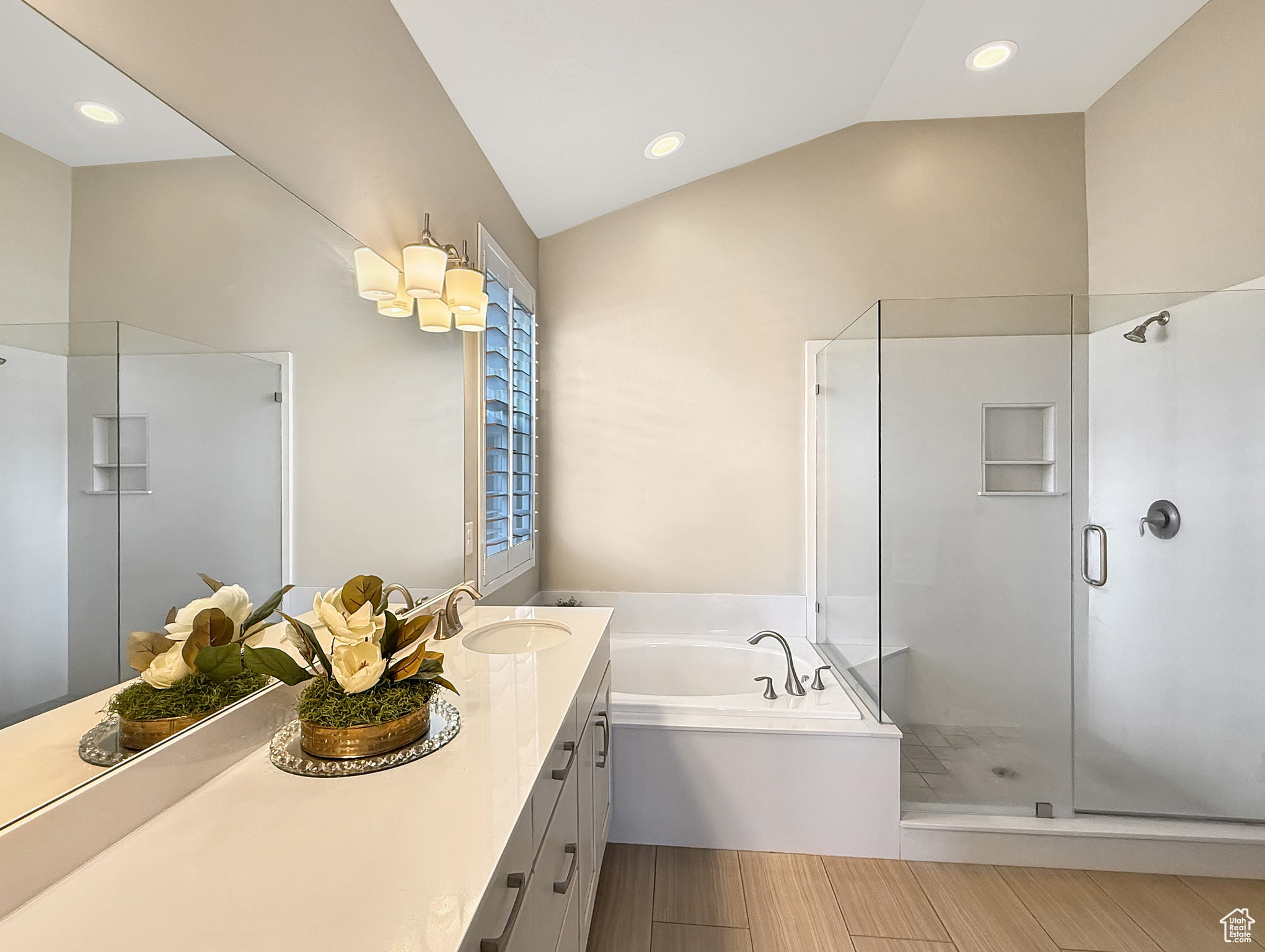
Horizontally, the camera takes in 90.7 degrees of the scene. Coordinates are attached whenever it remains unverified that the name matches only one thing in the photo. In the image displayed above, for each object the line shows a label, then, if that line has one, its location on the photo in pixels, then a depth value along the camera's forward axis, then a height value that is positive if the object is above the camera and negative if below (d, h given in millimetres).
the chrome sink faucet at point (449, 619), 1646 -383
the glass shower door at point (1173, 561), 2059 -291
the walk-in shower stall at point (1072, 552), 2080 -266
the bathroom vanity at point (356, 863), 617 -445
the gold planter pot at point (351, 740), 946 -405
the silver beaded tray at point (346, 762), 928 -434
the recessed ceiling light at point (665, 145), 2561 +1376
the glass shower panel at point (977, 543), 2166 -240
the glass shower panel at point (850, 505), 2307 -123
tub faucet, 2385 -803
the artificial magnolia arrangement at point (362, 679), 949 -324
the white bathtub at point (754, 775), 2072 -1016
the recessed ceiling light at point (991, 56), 2449 +1679
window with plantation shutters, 2295 +217
